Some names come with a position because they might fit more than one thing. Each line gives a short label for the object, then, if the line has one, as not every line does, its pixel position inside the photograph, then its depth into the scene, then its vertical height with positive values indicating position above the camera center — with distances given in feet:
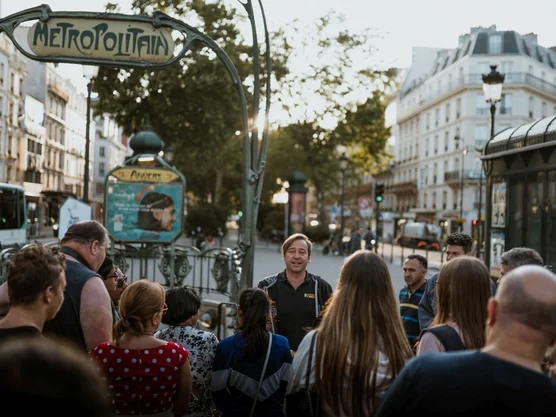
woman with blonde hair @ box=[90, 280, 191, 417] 13.03 -2.62
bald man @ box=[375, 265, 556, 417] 7.82 -1.57
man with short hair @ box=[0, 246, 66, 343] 10.25 -1.17
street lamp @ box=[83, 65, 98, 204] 65.26 +11.01
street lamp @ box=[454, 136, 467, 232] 219.90 +2.50
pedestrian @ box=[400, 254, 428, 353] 20.54 -2.06
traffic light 91.37 +2.68
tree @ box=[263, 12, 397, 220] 137.08 +19.85
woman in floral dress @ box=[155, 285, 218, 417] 15.55 -2.65
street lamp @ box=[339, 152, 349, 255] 127.24 +8.43
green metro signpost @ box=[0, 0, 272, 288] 27.27 +5.93
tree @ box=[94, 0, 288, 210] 102.37 +15.75
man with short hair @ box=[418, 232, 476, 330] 19.12 -1.74
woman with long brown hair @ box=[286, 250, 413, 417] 12.08 -2.10
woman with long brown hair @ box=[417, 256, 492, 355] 12.25 -1.51
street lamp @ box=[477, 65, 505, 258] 53.54 +9.08
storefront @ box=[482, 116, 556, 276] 42.96 +1.62
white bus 112.06 -1.57
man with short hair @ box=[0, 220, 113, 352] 13.73 -1.87
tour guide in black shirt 19.97 -2.15
